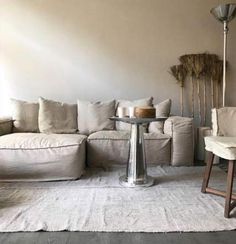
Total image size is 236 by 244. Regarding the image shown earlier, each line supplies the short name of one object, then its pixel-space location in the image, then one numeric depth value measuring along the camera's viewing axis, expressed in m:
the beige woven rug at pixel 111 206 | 1.84
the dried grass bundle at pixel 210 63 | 3.99
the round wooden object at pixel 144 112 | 2.59
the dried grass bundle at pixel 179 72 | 4.02
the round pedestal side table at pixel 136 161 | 2.68
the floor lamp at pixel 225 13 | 3.50
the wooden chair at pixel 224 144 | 1.98
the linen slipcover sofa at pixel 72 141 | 2.73
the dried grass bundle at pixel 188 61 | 3.98
